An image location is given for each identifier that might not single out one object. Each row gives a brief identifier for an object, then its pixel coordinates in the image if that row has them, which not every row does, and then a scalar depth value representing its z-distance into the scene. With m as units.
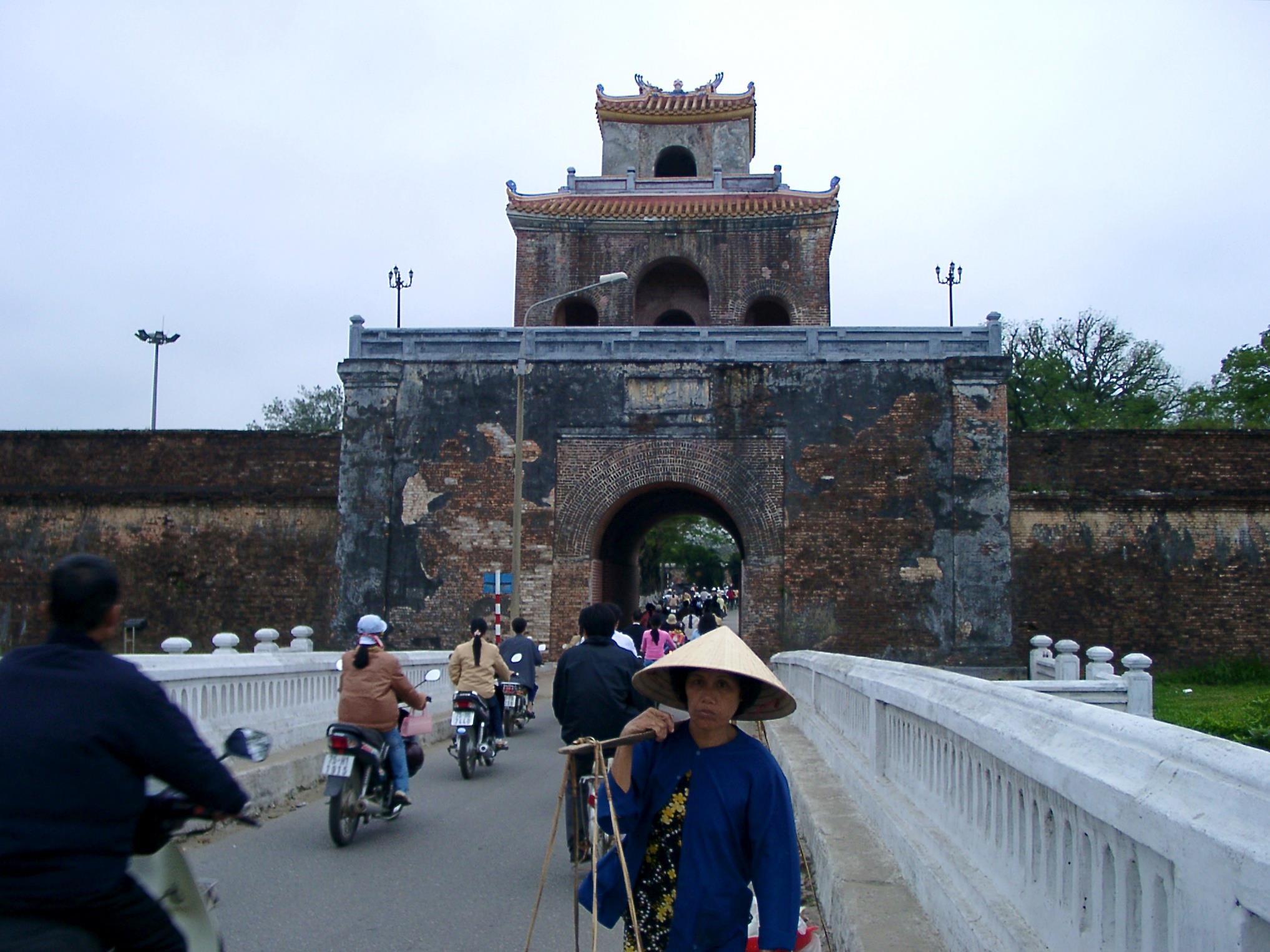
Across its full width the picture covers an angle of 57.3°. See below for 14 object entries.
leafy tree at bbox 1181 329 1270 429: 33.88
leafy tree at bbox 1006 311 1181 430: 42.34
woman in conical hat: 2.95
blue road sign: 19.58
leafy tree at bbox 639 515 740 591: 46.81
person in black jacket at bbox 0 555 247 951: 2.70
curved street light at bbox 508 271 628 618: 19.38
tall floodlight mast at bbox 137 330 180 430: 43.94
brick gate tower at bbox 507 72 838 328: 25.28
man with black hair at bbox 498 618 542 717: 11.87
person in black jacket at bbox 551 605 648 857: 6.58
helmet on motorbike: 7.88
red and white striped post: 18.42
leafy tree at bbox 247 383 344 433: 57.91
